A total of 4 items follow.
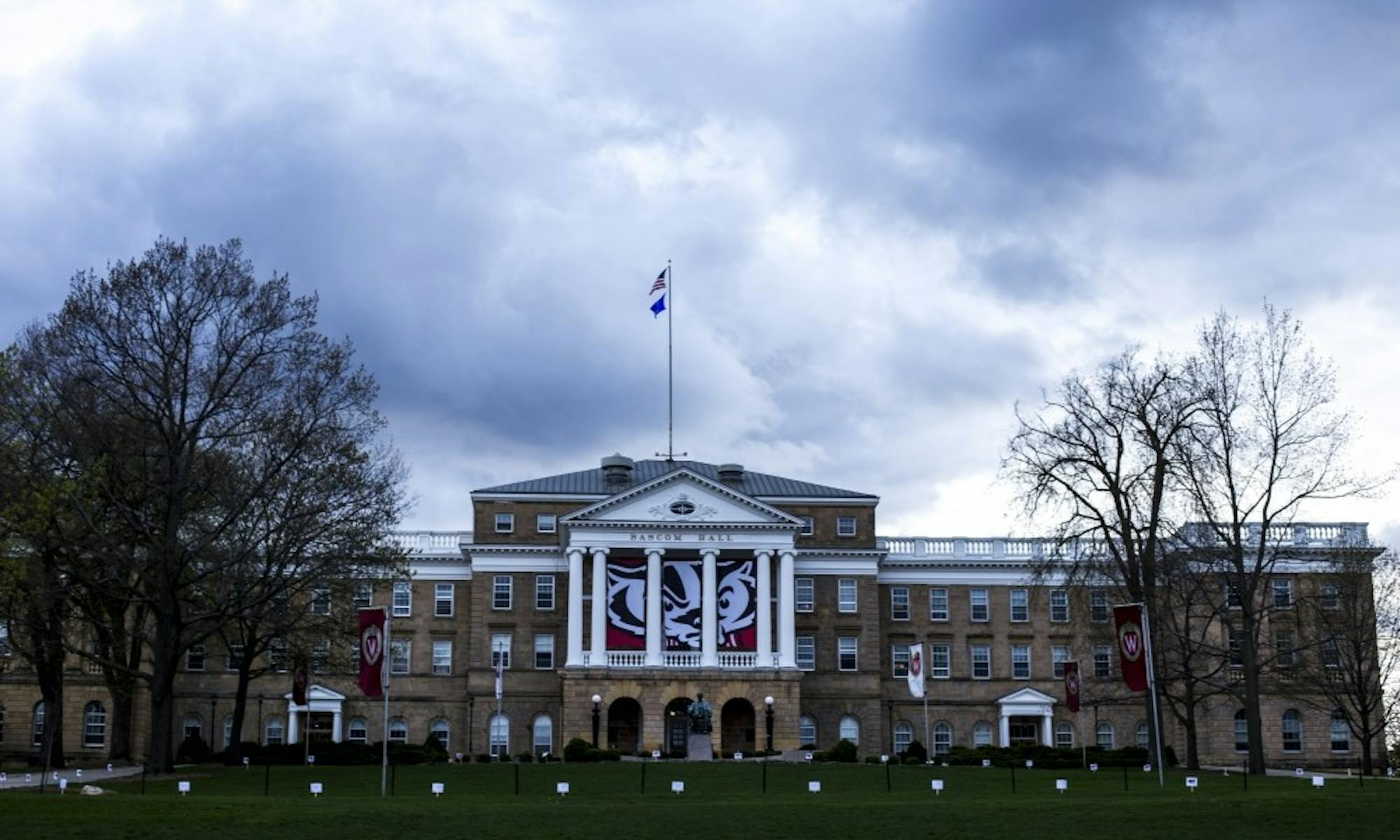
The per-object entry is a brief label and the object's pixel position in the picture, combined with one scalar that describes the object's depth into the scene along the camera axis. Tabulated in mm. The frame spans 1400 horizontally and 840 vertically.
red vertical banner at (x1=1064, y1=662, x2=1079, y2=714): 58438
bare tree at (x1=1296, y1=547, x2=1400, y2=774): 63781
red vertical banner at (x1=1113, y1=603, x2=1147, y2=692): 42781
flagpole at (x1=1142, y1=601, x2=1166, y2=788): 42031
